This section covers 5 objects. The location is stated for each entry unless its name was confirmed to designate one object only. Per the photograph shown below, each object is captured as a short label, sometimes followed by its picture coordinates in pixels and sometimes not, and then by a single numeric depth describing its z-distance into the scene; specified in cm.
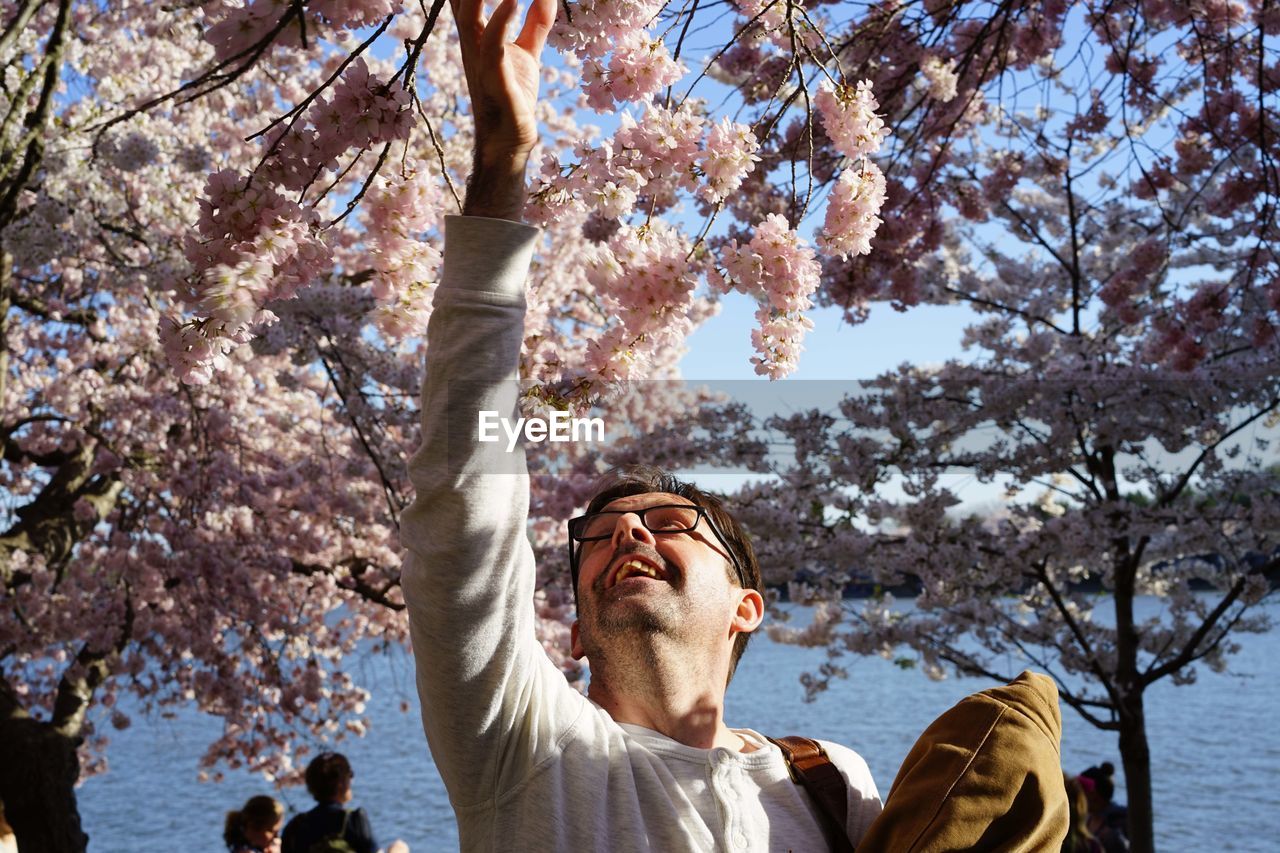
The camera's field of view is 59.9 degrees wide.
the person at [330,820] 407
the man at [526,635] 123
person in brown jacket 138
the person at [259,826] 452
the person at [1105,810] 582
